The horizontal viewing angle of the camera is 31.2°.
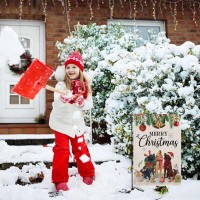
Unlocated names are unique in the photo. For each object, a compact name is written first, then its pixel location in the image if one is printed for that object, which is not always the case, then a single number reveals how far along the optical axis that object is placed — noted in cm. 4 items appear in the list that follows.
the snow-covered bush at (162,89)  388
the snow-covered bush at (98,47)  611
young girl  350
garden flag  325
